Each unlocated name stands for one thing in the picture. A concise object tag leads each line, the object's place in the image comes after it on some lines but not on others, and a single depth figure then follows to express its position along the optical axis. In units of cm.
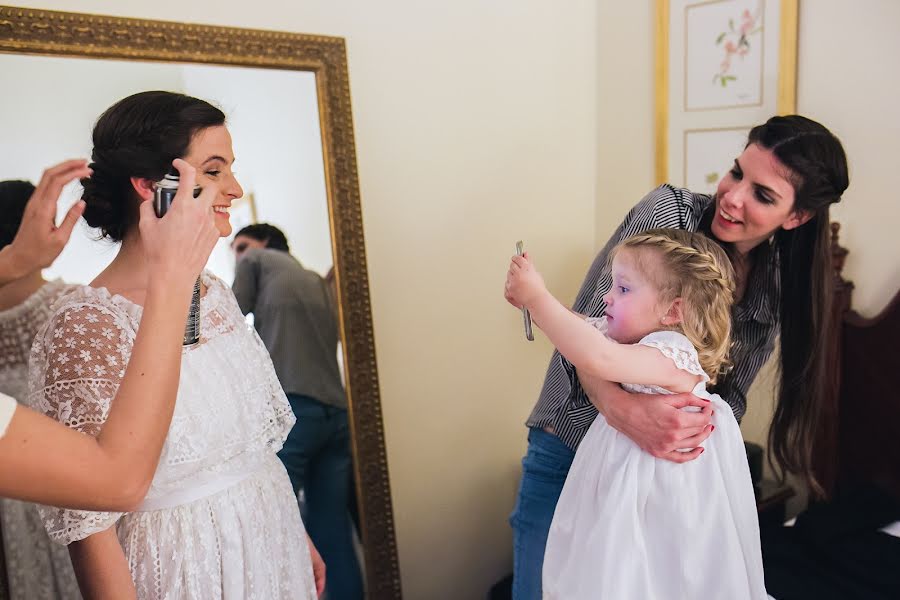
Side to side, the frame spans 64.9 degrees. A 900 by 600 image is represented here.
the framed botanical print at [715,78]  200
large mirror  130
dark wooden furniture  192
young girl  118
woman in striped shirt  138
